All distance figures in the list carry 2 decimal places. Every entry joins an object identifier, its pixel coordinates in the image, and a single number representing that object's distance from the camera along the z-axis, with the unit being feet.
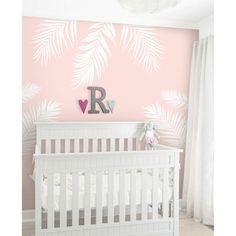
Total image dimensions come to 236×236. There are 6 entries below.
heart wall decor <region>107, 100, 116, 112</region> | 11.62
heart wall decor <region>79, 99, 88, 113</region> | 11.32
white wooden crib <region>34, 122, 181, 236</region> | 7.68
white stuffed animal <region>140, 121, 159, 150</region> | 11.28
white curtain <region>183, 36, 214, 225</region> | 10.64
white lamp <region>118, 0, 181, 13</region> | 6.84
